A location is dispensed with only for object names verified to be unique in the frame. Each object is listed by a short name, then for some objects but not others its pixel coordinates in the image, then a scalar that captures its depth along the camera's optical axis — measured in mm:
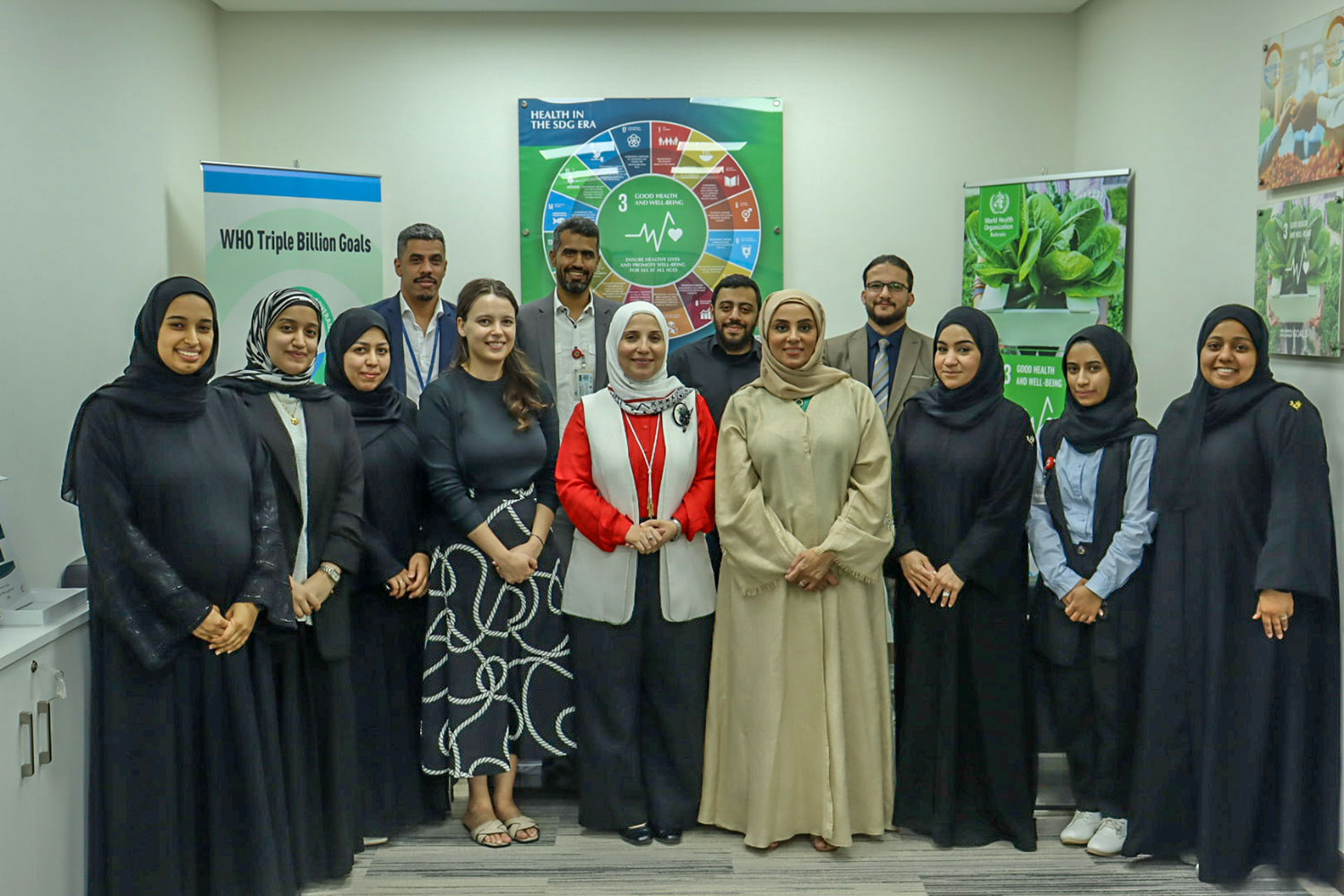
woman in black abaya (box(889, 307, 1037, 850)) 3357
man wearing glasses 4328
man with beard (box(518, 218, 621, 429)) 4098
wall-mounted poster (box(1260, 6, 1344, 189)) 3230
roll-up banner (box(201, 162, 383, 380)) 4781
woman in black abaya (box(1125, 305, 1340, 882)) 3109
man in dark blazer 4324
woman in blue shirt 3381
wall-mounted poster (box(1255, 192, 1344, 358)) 3236
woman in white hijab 3379
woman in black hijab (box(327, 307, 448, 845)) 3348
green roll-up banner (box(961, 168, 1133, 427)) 4898
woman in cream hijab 3326
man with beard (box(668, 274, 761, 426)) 3938
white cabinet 2475
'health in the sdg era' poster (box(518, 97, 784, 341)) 5512
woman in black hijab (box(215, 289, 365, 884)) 3027
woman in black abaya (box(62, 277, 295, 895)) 2625
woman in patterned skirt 3393
